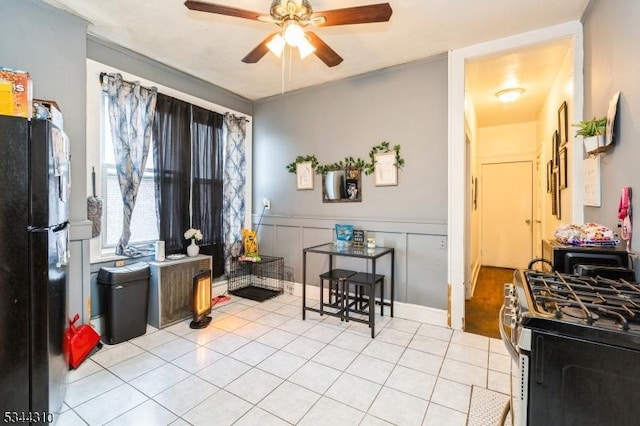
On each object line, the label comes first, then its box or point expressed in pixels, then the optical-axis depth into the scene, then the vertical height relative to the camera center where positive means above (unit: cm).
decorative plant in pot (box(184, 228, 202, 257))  335 -31
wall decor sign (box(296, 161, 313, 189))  392 +48
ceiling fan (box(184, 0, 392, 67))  175 +121
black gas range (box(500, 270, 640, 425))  83 -46
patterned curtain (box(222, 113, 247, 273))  401 +42
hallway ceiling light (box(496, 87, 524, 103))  386 +155
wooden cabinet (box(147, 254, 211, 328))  294 -82
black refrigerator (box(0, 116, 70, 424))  141 -28
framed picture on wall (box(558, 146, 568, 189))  291 +43
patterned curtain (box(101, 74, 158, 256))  282 +78
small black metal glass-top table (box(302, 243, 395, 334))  288 -42
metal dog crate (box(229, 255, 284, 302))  407 -96
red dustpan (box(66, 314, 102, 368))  222 -101
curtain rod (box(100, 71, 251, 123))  274 +127
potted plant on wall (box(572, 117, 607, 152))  189 +51
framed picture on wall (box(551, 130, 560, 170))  335 +73
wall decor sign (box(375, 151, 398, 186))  330 +47
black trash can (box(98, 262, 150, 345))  261 -81
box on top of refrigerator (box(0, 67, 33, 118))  141 +58
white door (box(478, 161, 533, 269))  567 -6
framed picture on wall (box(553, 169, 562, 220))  327 +14
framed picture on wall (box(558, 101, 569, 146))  284 +87
